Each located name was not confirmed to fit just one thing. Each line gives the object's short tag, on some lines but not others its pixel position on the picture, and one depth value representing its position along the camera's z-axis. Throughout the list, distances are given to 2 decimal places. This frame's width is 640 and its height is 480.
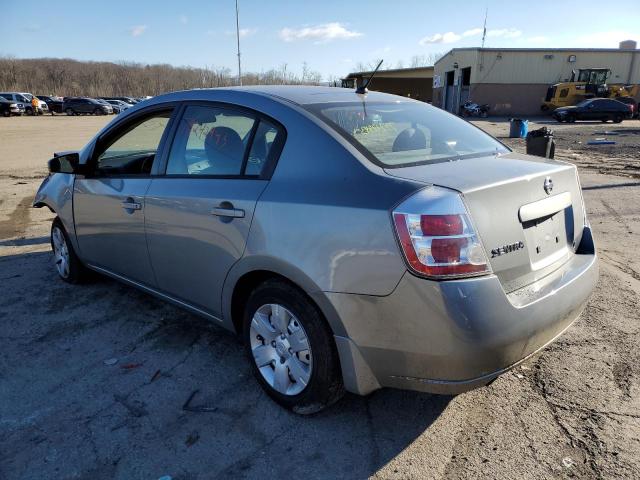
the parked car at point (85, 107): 48.47
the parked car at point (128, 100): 57.47
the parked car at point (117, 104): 51.62
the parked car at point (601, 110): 33.25
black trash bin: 9.97
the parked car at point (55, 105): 50.22
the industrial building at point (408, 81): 68.68
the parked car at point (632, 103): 37.12
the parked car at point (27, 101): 42.03
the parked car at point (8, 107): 40.25
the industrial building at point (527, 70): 46.06
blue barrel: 21.80
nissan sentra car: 2.14
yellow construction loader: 39.41
